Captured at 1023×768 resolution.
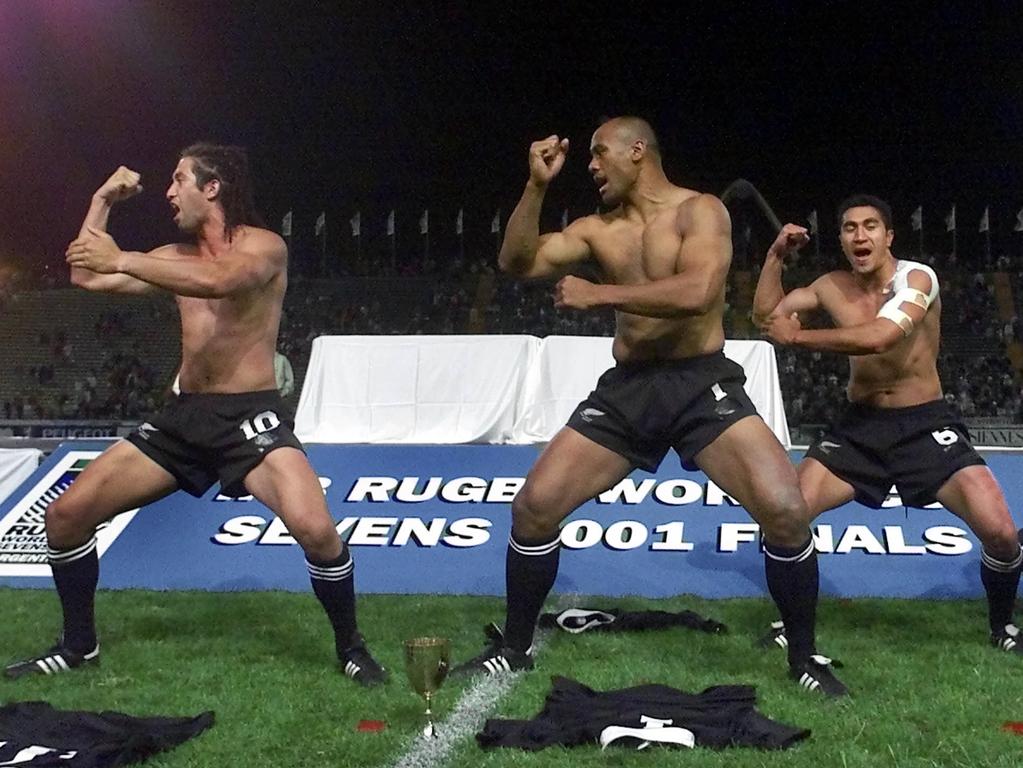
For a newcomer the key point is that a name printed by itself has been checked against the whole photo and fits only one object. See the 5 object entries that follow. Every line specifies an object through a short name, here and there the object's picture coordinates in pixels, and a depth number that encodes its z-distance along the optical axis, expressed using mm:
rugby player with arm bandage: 4555
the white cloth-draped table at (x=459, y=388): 10055
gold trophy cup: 3273
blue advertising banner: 5879
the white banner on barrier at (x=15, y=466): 7234
